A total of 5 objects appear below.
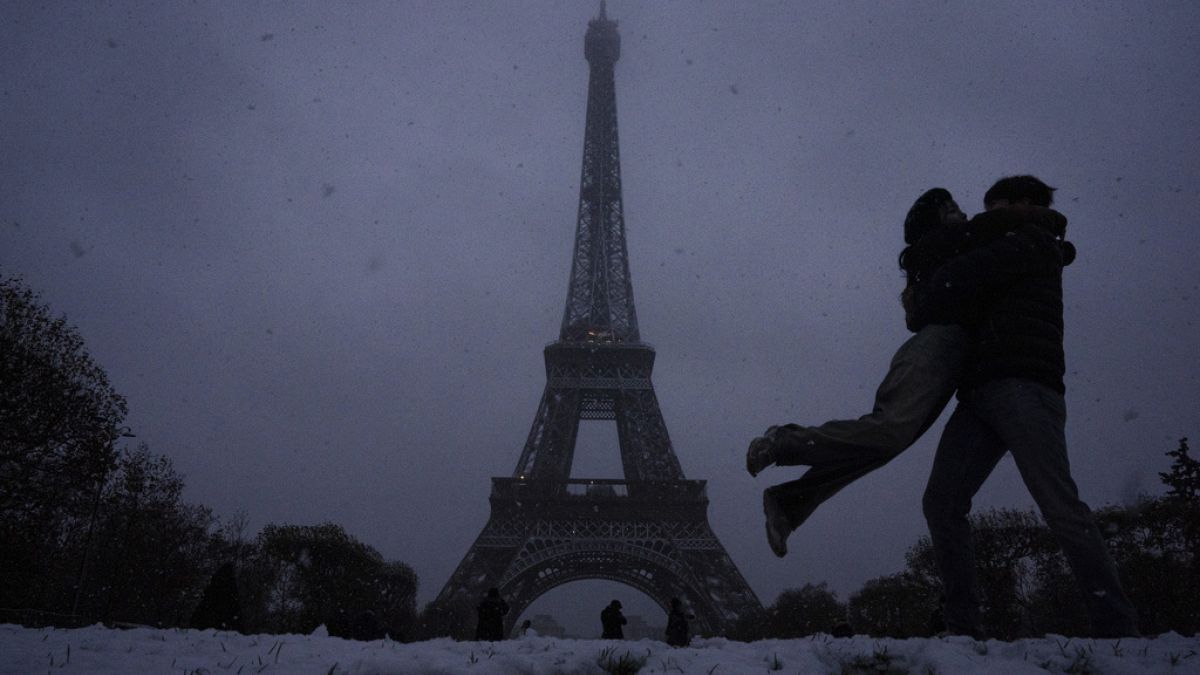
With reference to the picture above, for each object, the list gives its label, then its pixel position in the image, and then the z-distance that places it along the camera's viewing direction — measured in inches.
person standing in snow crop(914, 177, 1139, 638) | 136.0
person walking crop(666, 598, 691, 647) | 562.9
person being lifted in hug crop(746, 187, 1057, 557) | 135.7
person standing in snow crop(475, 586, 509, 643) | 473.4
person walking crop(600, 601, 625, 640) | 498.7
